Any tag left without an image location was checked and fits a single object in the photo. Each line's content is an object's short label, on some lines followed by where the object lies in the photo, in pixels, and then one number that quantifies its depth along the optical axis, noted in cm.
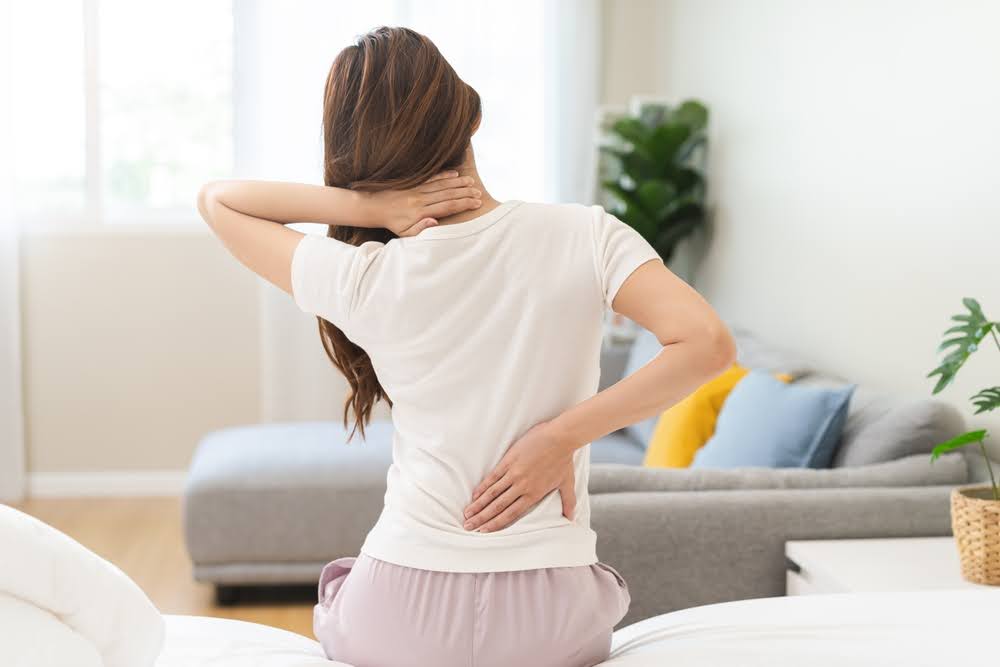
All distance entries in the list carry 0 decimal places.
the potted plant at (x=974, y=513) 199
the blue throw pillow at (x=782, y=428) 278
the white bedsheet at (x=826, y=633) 137
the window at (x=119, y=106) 507
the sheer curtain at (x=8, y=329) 494
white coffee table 204
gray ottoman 350
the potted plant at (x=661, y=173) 474
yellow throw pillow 321
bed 113
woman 132
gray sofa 231
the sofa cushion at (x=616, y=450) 385
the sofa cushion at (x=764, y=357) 329
